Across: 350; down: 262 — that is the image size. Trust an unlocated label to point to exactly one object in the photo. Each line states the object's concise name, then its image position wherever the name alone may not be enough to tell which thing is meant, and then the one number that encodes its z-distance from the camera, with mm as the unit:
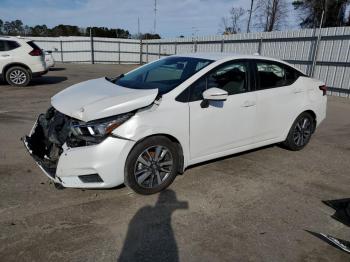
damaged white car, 3275
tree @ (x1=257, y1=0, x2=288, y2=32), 33250
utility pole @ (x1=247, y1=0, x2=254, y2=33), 34912
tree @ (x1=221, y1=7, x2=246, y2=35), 36997
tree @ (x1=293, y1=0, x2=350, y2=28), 32188
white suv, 11438
